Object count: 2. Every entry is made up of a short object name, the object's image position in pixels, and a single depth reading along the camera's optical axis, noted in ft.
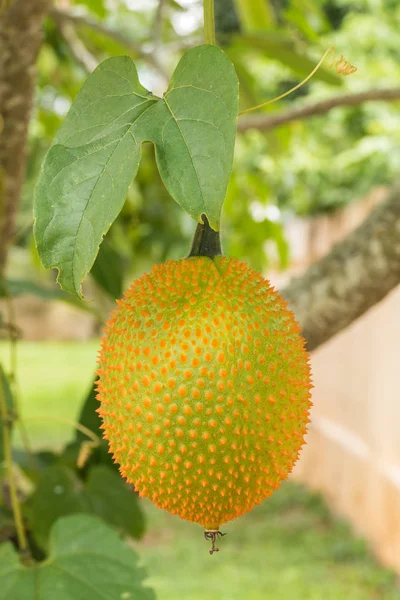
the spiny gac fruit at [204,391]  1.85
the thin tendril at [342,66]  1.81
